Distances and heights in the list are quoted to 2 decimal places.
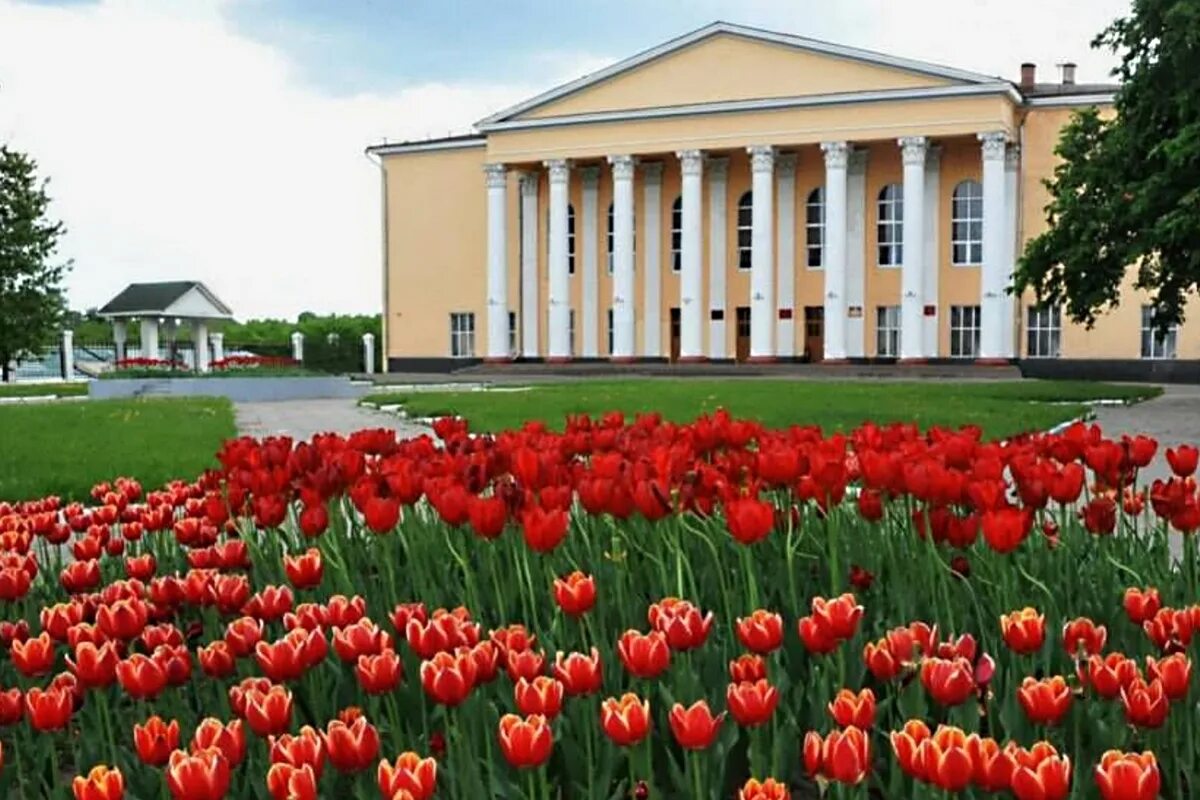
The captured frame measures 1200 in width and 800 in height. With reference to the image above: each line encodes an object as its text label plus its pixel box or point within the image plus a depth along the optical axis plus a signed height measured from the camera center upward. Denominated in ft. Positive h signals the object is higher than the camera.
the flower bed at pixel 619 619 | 7.06 -2.24
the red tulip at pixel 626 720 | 6.64 -2.10
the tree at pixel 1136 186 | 63.10 +8.68
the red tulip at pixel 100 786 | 5.87 -2.17
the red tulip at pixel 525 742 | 6.32 -2.10
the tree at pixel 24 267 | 122.52 +7.62
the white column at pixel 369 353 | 178.19 -1.94
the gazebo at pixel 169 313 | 138.31 +3.25
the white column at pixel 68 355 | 161.79 -2.00
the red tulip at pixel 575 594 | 8.87 -1.87
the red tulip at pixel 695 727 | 6.52 -2.09
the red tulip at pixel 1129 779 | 5.43 -1.98
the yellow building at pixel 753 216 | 140.77 +15.86
